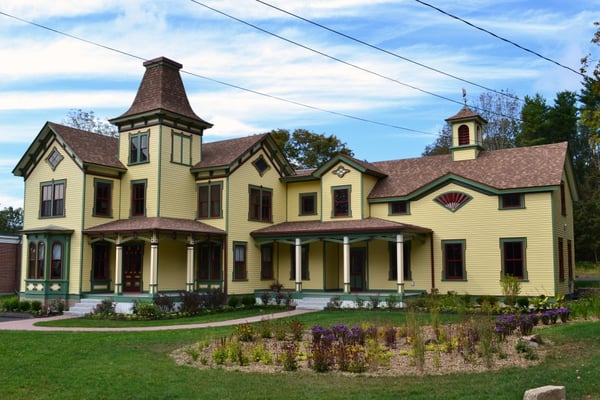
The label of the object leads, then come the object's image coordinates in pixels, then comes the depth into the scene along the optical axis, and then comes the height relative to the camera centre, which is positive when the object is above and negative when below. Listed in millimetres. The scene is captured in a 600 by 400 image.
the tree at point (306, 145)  51531 +9811
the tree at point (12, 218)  69656 +4901
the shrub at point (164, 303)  24125 -1848
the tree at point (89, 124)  55072 +12564
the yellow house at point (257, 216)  25422 +1975
